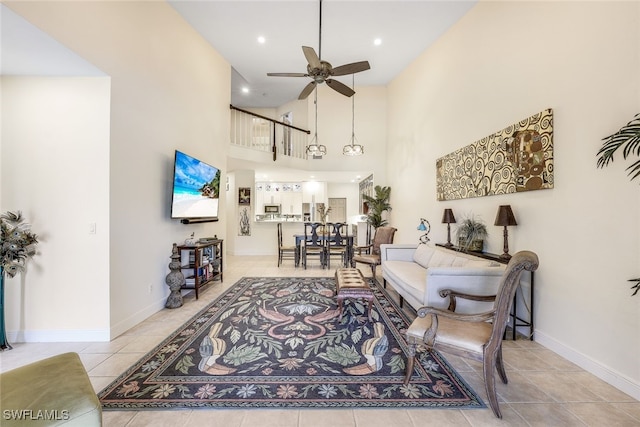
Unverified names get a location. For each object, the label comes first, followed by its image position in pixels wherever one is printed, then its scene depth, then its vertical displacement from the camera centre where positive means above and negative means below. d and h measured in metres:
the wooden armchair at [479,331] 1.74 -0.88
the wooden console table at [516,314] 2.74 -1.09
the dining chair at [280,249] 6.31 -0.89
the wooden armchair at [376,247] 5.11 -0.77
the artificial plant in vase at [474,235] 3.51 -0.29
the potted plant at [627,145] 1.71 +0.50
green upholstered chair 1.04 -0.81
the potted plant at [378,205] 6.89 +0.21
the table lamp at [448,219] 4.10 -0.09
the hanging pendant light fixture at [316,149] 5.47 +1.34
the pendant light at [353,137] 5.52 +2.04
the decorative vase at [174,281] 3.66 -0.98
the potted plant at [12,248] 2.46 -0.35
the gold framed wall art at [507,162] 2.64 +0.64
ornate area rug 1.87 -1.34
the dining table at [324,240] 6.27 -0.71
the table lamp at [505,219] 2.90 -0.06
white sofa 2.53 -0.71
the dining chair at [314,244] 6.17 -0.78
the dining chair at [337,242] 6.24 -0.71
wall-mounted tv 3.74 +0.36
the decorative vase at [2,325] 2.51 -1.11
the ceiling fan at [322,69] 3.32 +1.96
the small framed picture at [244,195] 8.14 +0.53
